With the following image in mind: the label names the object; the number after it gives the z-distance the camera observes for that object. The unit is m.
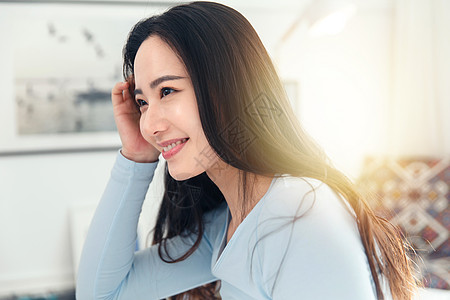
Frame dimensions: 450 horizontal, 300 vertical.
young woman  0.58
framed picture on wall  1.64
